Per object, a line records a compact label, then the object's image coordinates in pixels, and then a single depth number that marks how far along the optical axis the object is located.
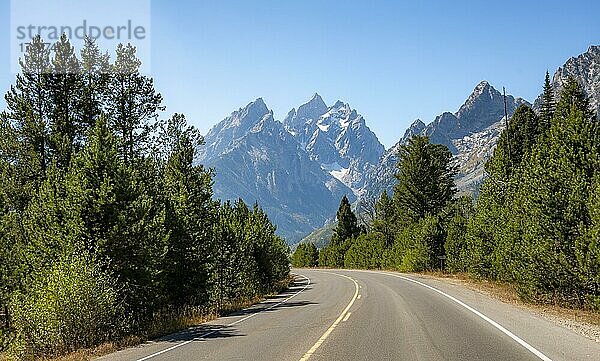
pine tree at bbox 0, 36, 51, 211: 24.20
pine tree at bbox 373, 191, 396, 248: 77.25
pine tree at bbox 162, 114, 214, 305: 23.78
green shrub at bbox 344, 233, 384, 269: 75.21
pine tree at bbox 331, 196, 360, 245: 97.75
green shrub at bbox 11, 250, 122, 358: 15.08
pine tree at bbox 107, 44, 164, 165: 28.83
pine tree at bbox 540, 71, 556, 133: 53.02
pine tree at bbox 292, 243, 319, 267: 111.56
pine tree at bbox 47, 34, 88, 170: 25.77
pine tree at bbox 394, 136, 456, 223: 63.50
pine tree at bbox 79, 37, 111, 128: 27.19
